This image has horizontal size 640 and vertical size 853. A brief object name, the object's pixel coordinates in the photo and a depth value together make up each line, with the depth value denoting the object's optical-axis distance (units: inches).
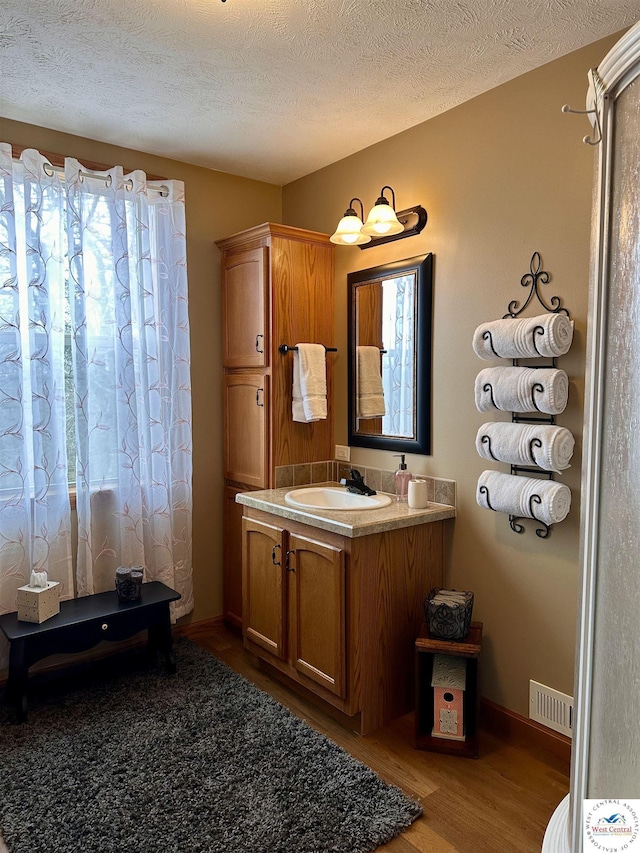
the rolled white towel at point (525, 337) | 81.3
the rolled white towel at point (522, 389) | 82.0
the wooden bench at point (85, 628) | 97.9
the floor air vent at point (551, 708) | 87.8
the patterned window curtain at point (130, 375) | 113.7
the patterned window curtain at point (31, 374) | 105.2
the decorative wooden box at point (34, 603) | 101.0
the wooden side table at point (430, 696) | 89.1
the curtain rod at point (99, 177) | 108.3
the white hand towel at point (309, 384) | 119.5
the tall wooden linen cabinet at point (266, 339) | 120.5
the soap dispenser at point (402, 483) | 109.8
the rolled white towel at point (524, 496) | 83.2
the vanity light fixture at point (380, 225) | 101.9
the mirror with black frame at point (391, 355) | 108.0
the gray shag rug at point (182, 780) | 72.0
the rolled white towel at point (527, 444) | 81.6
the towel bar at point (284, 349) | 120.4
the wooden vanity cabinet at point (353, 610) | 94.3
